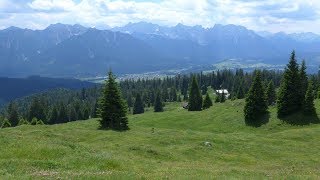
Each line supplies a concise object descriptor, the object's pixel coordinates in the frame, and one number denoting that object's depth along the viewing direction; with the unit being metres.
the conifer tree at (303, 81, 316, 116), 78.56
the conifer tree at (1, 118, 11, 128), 108.50
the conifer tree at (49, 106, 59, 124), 159.75
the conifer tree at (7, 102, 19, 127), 140.35
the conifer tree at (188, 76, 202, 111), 127.44
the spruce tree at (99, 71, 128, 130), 69.00
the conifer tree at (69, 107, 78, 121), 168.62
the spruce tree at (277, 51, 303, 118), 80.49
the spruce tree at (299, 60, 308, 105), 81.38
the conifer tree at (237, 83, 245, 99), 156.88
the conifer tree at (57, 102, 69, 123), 160.38
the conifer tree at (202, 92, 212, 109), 129.25
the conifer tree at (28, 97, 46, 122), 153.62
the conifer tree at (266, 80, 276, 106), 115.69
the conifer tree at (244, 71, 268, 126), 83.00
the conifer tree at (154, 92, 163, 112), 170.62
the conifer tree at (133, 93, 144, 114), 181.12
